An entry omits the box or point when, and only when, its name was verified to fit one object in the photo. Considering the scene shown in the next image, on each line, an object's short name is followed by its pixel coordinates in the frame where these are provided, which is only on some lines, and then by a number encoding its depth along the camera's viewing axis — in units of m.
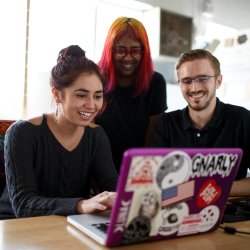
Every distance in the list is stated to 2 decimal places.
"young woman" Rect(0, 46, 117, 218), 1.22
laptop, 0.54
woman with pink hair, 1.65
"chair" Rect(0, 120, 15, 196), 1.37
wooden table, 0.63
